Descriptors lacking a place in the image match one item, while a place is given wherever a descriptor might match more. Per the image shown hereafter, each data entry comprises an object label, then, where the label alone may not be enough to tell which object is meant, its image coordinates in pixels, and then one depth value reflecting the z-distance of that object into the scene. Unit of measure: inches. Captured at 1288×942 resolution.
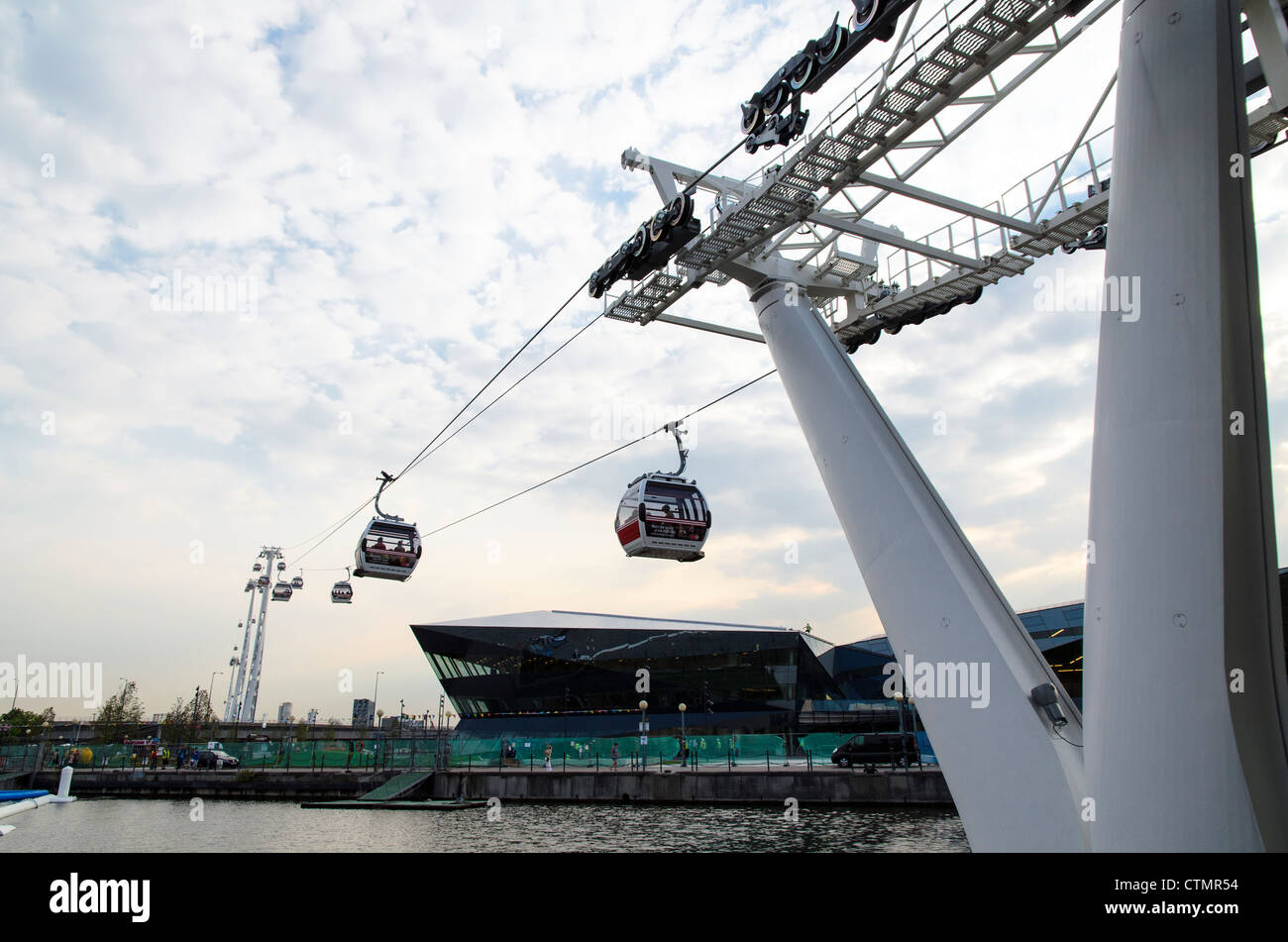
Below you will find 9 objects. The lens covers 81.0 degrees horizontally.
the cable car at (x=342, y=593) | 1561.3
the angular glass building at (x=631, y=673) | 2454.5
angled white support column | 291.4
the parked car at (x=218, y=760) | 1780.3
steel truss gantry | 218.8
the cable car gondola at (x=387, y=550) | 855.7
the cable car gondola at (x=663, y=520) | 566.6
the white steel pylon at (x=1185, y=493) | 215.3
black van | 1365.7
